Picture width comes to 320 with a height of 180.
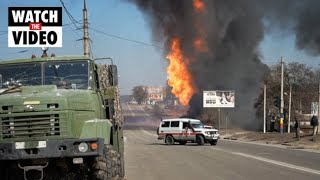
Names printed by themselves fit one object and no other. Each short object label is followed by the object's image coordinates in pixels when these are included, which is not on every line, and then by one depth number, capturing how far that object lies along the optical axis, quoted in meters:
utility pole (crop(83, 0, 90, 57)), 28.53
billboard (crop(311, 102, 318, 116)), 61.18
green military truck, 9.10
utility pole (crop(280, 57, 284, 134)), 51.86
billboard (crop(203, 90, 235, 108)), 75.06
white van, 38.88
